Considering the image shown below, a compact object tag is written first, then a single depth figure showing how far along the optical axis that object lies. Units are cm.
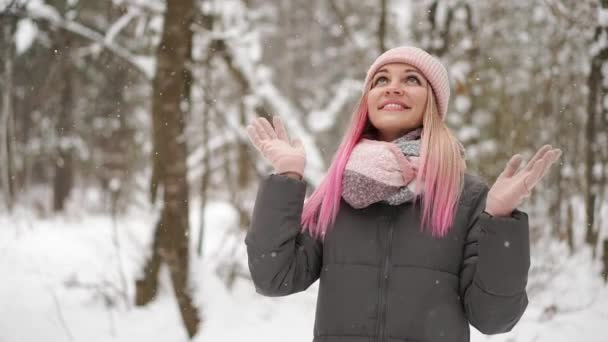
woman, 156
